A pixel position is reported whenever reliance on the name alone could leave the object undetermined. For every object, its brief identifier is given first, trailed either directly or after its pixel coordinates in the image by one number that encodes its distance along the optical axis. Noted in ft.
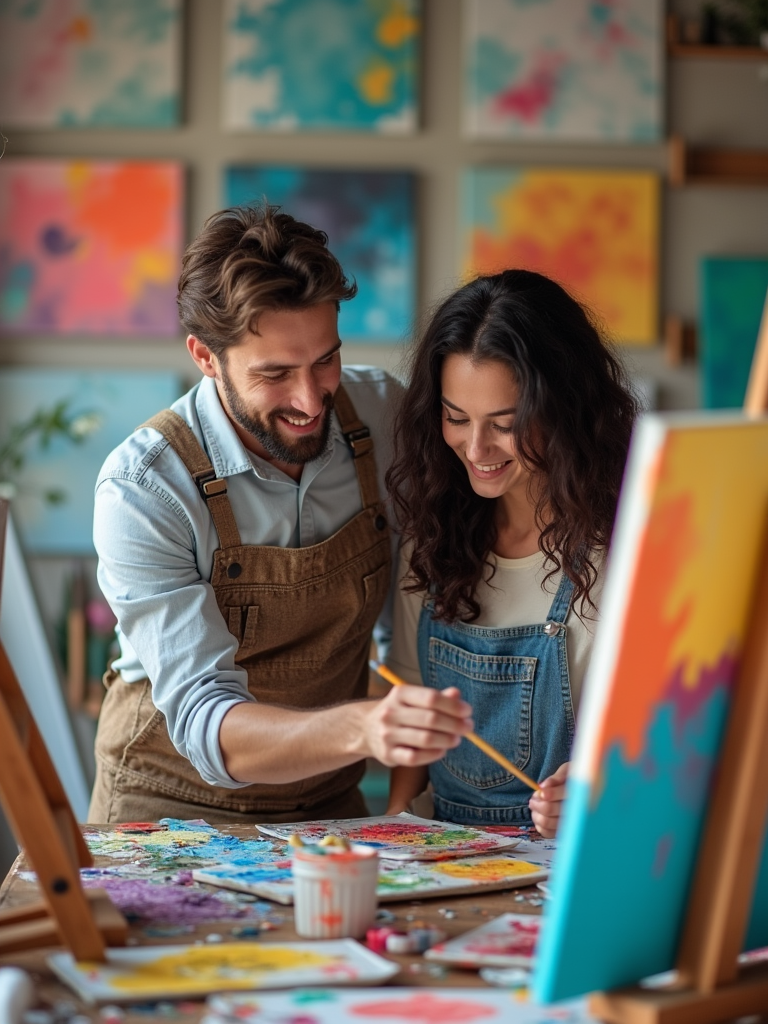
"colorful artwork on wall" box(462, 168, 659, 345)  12.30
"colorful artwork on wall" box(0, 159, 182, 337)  12.22
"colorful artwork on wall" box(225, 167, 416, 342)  12.21
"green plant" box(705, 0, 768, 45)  11.96
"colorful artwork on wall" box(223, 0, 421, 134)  12.09
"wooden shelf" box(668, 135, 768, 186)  12.16
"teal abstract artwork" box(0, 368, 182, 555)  12.23
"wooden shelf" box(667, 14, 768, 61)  12.01
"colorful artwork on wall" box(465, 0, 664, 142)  12.19
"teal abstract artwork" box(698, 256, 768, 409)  12.35
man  5.84
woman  6.00
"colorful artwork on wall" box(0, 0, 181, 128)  12.09
